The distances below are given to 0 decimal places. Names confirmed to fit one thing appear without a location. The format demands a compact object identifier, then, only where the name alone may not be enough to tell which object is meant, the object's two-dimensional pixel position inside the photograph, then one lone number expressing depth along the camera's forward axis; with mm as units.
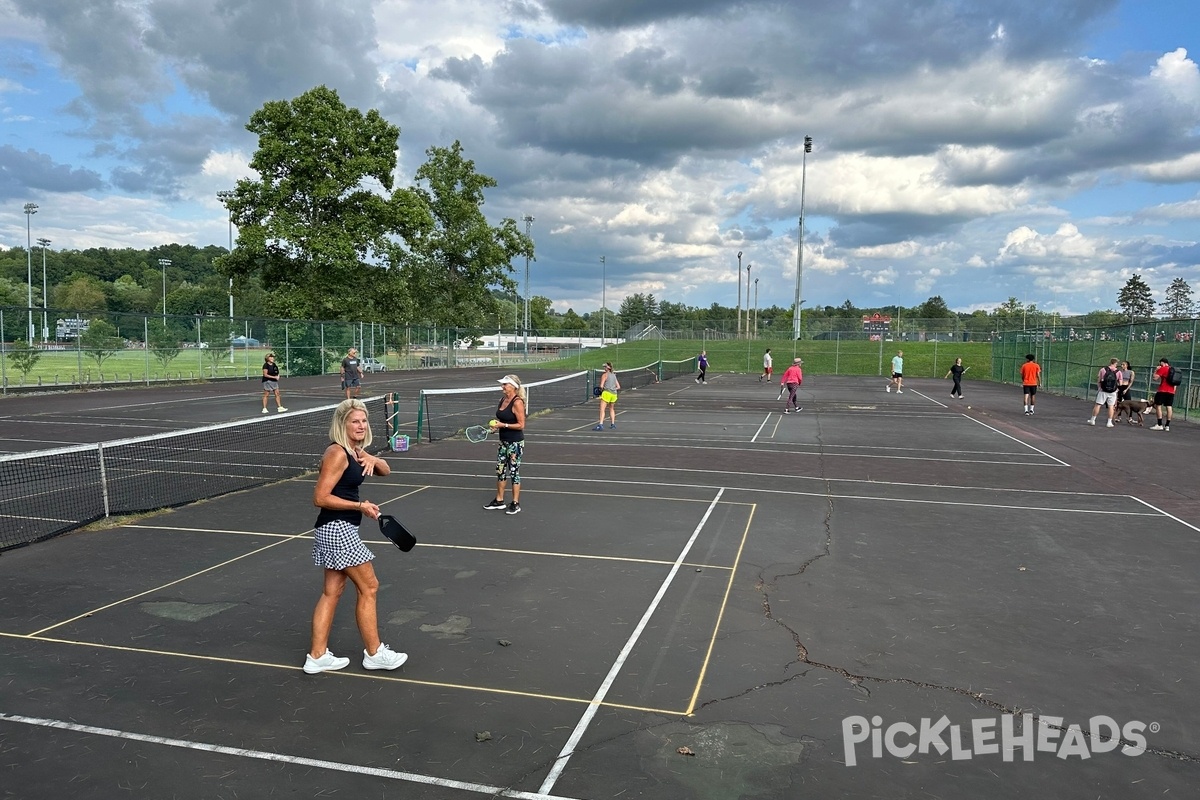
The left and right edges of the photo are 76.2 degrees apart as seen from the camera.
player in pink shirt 26781
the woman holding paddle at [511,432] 10531
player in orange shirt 25469
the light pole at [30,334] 29688
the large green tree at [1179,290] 113506
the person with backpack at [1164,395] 21234
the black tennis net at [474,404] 19688
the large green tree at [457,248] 61812
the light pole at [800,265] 59375
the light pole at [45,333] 30266
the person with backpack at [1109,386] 22094
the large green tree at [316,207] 45938
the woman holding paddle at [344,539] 5297
